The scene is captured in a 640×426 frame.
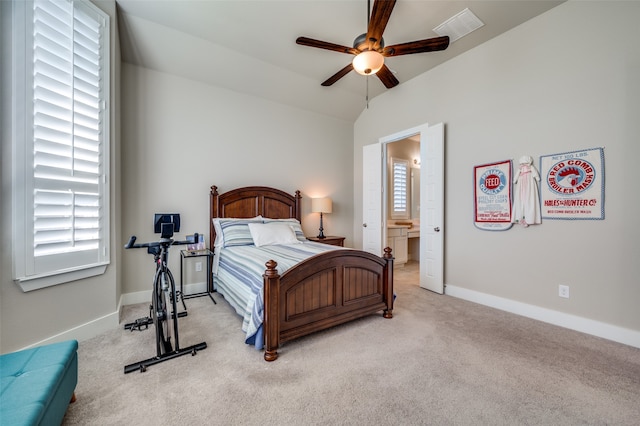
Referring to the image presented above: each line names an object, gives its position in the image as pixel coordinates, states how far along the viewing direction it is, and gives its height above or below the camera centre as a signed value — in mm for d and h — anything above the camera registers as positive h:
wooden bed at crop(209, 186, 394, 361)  2102 -738
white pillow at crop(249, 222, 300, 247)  3619 -283
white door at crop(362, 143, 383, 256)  4797 +290
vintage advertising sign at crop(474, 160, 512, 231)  3152 +225
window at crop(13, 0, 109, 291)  1953 +585
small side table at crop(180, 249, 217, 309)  3471 -696
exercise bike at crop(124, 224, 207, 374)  2010 -686
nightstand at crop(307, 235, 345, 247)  4559 -454
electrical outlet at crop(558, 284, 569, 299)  2711 -784
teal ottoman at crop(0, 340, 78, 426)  1037 -759
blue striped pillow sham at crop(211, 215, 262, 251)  3571 -205
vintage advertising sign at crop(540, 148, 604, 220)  2518 +296
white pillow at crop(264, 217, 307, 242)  4082 -166
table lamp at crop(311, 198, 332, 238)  4695 +157
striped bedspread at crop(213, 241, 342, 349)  2182 -606
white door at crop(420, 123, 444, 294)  3779 +73
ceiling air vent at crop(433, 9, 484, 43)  2926 +2171
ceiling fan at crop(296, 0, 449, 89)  2334 +1516
